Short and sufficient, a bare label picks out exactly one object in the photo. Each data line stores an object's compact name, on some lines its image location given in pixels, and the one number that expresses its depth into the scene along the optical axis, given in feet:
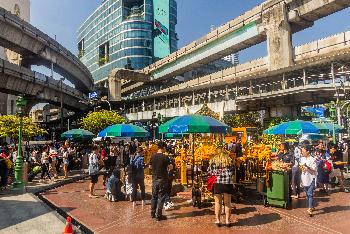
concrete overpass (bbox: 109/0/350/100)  114.62
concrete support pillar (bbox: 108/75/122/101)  228.84
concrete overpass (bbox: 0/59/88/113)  106.11
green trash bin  31.48
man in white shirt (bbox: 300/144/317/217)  29.73
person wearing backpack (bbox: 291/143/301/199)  38.05
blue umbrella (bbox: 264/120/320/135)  43.16
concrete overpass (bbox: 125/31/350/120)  90.94
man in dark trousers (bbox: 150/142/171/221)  29.09
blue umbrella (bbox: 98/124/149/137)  48.36
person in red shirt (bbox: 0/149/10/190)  45.55
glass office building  329.52
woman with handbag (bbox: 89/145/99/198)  40.64
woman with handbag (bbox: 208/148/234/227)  26.35
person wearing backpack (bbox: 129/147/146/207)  35.53
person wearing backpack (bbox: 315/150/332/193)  39.06
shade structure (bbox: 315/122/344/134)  64.23
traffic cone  23.20
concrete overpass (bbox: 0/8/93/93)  105.04
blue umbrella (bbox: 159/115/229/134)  31.91
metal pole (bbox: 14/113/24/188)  44.11
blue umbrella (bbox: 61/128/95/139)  72.45
